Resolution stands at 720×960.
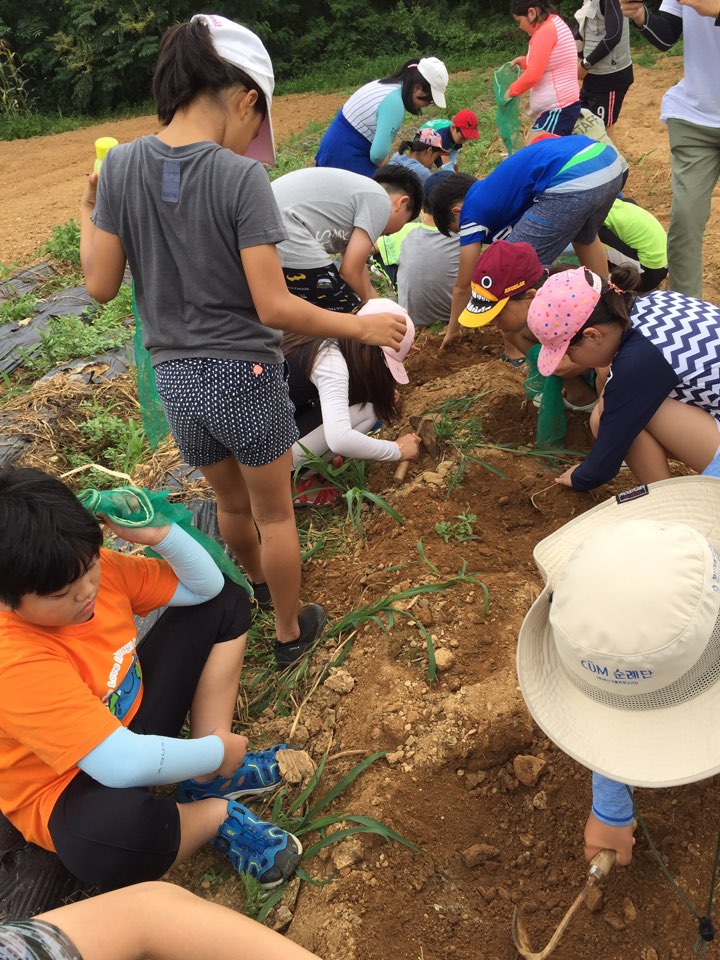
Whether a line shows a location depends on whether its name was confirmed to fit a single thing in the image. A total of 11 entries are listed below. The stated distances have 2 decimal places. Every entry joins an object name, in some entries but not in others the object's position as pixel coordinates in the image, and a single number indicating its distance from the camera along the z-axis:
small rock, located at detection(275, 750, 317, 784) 1.92
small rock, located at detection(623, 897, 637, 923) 1.53
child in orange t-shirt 1.46
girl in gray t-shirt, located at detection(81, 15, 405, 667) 1.63
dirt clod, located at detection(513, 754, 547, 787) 1.80
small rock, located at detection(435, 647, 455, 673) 2.06
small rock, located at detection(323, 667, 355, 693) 2.12
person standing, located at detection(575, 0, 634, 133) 4.93
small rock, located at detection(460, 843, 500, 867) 1.68
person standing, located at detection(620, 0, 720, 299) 3.09
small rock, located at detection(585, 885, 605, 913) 1.55
